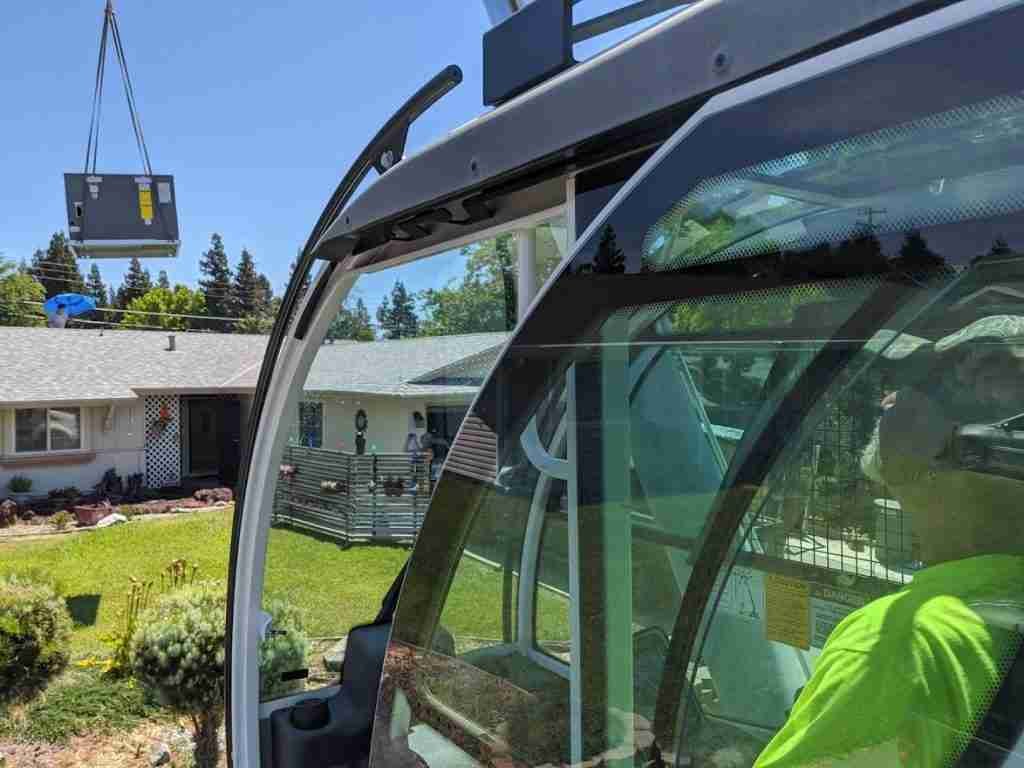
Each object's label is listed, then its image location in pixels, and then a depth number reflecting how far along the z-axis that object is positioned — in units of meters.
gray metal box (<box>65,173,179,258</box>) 7.35
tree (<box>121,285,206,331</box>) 52.78
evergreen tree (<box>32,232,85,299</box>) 63.67
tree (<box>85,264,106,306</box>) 64.58
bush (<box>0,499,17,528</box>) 15.87
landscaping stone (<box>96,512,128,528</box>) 15.95
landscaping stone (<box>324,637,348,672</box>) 3.01
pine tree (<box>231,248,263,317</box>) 65.69
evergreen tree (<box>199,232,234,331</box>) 64.79
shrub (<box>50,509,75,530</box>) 15.72
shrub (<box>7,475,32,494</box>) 17.36
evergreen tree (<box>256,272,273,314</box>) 66.00
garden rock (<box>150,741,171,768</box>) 5.93
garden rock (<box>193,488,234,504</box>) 18.52
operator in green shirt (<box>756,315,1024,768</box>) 0.84
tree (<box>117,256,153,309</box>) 61.83
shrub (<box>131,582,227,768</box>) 5.25
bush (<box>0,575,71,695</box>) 5.77
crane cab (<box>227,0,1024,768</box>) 0.85
